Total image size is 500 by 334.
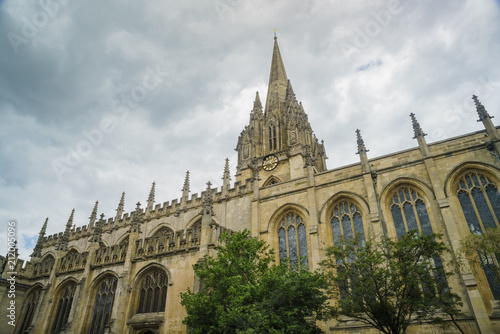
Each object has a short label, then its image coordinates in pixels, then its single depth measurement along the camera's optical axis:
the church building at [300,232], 16.75
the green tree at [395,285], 11.76
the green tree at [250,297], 12.22
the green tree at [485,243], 12.63
